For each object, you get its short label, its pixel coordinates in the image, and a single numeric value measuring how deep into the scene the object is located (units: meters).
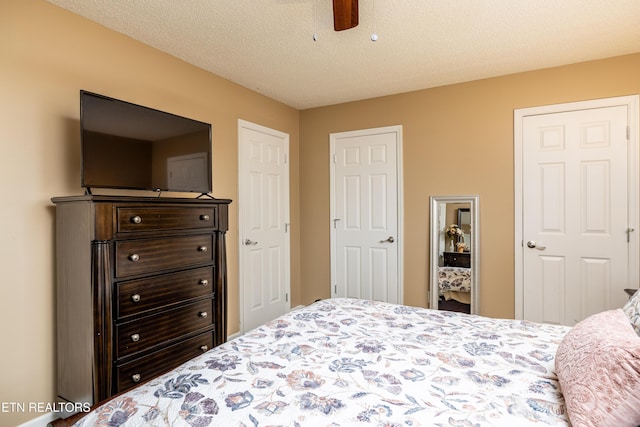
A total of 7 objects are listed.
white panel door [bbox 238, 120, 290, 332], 3.43
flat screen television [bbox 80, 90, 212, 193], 1.94
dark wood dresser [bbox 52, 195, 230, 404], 1.76
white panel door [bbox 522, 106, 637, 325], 2.79
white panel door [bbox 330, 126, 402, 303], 3.73
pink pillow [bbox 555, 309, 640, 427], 0.85
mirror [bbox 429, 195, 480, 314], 3.33
